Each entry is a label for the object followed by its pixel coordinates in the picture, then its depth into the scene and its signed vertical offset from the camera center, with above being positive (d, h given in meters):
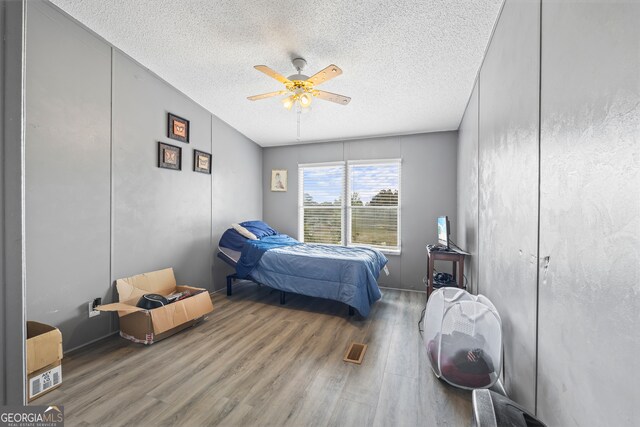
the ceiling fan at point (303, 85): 2.28 +1.24
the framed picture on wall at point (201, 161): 3.64 +0.72
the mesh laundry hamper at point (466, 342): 1.69 -0.91
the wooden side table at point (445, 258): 2.93 -0.55
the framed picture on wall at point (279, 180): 5.29 +0.65
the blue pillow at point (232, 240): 3.88 -0.46
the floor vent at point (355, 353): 2.22 -1.31
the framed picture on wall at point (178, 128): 3.25 +1.08
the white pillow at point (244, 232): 3.94 -0.34
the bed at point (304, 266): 3.07 -0.74
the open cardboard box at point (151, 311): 2.39 -1.02
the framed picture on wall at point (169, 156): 3.12 +0.69
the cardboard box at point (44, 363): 1.69 -1.07
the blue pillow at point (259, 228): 4.23 -0.31
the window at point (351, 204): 4.61 +0.15
